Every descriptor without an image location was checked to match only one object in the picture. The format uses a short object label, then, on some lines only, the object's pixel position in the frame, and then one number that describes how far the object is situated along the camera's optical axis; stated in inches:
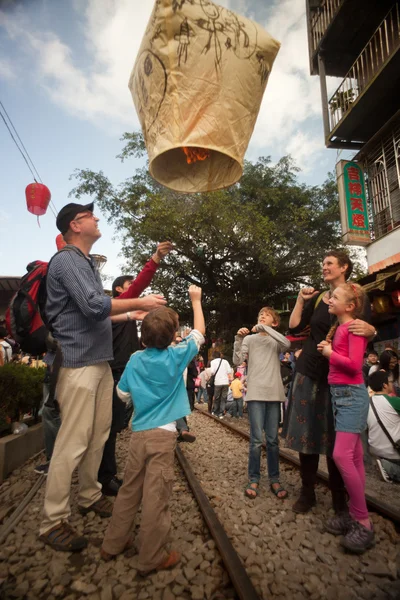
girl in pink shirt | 94.9
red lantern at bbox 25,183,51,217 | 288.4
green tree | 692.7
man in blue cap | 91.4
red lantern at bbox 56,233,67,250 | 228.5
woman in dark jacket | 111.9
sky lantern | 79.2
